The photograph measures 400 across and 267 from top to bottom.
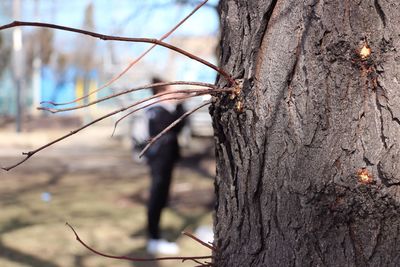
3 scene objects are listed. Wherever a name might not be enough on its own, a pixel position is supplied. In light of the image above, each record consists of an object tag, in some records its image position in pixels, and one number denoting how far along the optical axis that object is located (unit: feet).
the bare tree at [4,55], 106.73
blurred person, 21.84
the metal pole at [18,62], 69.97
